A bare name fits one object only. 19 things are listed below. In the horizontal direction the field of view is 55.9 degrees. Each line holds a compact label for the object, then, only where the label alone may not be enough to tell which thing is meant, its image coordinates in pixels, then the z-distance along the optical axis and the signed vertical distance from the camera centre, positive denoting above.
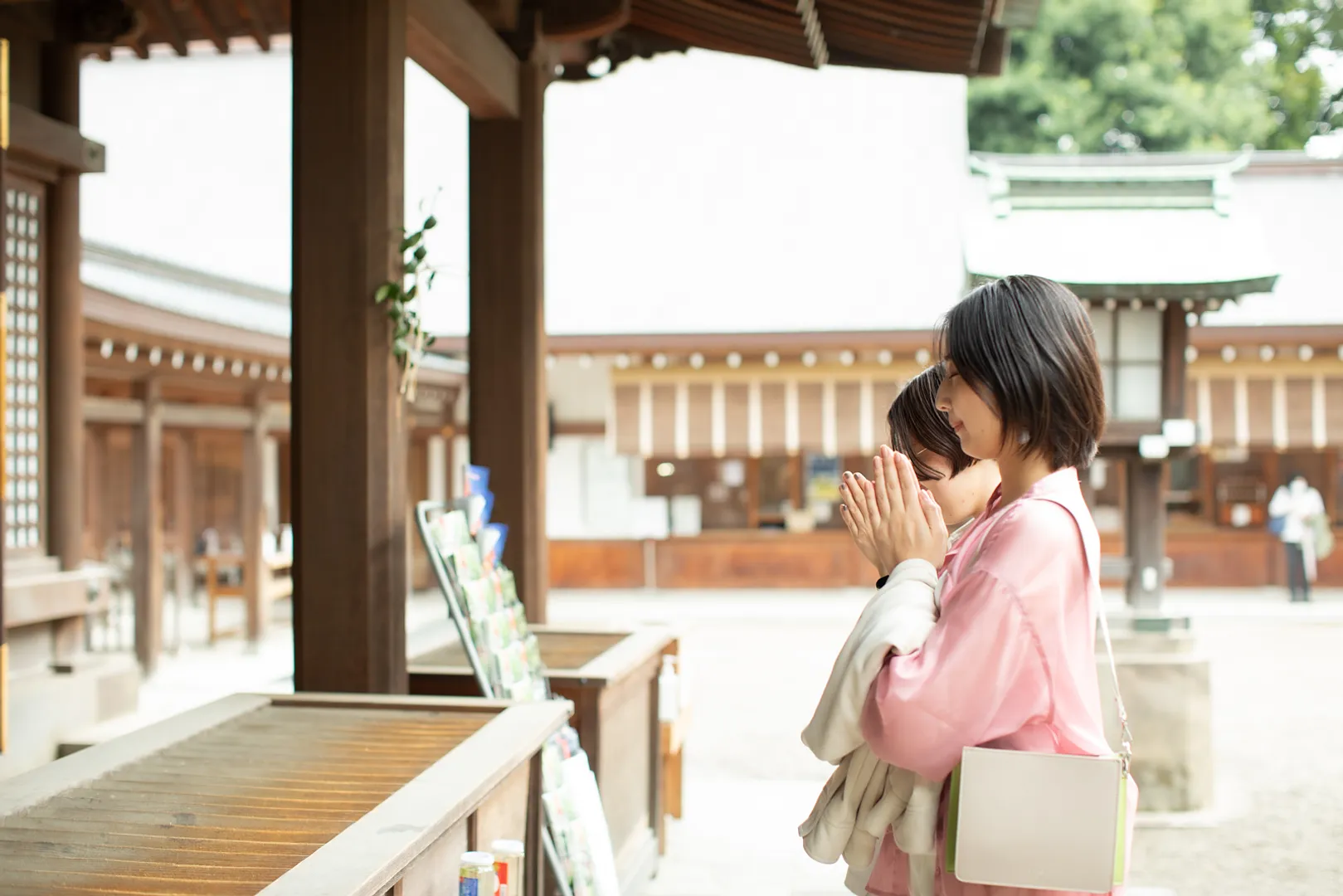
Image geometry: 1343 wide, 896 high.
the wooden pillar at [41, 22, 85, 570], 6.27 +0.58
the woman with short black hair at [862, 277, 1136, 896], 1.52 -0.09
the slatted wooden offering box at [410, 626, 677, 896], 3.88 -0.73
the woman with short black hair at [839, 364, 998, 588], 1.99 +0.04
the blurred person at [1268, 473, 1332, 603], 14.34 -0.59
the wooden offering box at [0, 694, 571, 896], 1.93 -0.58
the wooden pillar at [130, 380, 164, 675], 9.63 -0.30
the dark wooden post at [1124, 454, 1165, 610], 6.66 -0.28
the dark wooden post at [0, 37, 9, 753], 4.26 +1.21
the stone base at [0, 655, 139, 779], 5.55 -1.00
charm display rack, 3.25 -0.52
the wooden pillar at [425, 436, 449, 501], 15.80 +0.24
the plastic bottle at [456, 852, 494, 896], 2.20 -0.68
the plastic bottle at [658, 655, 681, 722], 4.94 -0.83
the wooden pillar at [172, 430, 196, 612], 12.17 -0.06
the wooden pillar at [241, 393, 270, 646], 11.02 -0.55
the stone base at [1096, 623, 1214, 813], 5.81 -1.14
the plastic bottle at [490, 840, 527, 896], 2.42 -0.73
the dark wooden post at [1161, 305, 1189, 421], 6.77 +0.62
